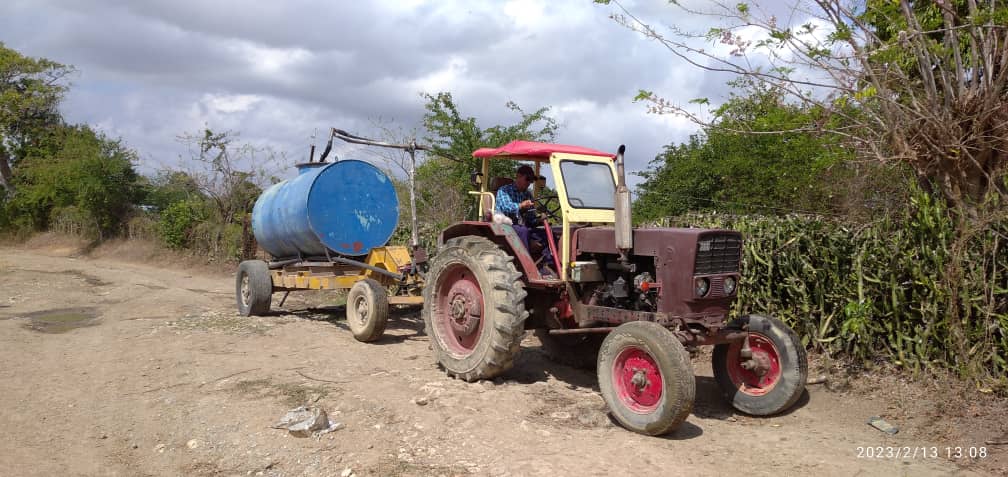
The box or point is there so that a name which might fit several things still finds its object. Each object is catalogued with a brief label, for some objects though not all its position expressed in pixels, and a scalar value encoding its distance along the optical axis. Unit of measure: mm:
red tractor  5066
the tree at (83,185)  22344
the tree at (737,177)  12770
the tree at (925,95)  5688
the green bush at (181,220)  19875
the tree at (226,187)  19547
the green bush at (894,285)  5500
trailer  9086
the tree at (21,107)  26750
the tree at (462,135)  15391
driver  6578
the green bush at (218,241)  18469
